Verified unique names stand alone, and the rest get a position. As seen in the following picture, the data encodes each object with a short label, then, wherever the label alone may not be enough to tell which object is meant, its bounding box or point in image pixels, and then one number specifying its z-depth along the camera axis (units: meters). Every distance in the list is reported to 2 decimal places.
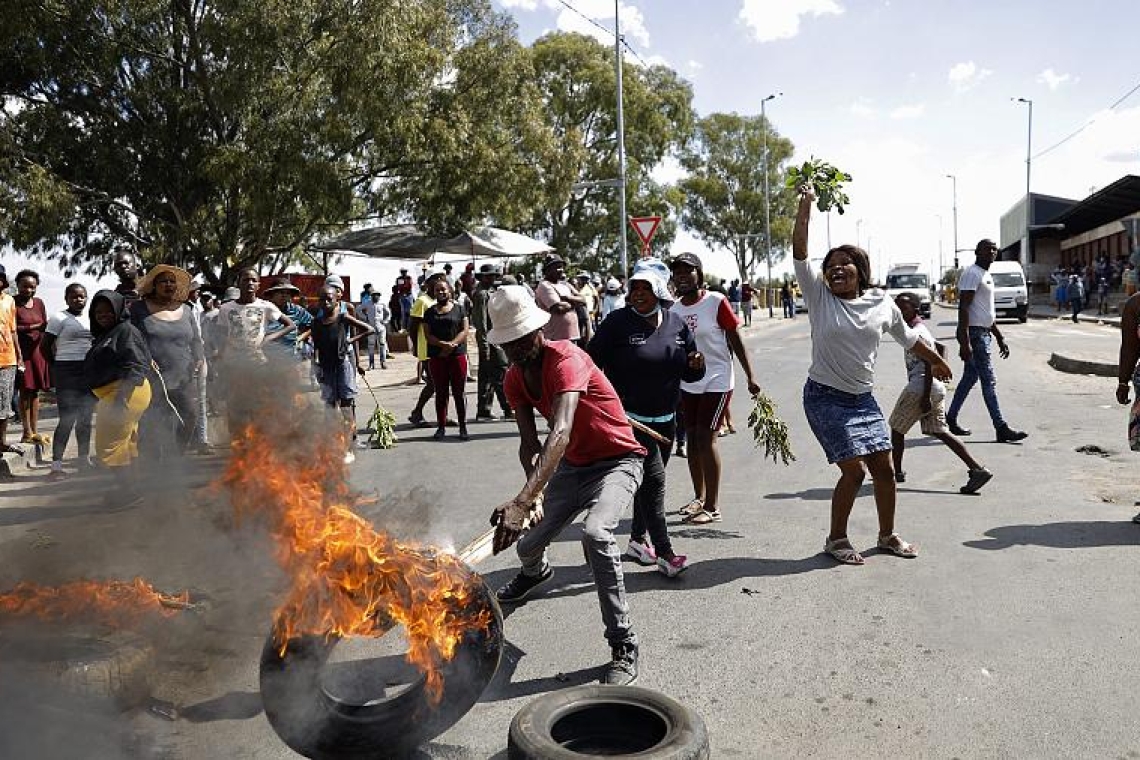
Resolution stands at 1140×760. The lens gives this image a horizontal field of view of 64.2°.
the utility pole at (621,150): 24.69
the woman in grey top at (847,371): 5.27
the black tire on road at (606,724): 3.11
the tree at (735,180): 66.81
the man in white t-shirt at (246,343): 4.62
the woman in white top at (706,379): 6.26
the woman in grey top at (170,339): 6.87
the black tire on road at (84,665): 3.31
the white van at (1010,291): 30.86
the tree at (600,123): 40.62
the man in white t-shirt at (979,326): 8.94
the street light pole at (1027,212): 49.54
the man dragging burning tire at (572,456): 3.75
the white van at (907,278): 35.94
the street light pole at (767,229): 53.28
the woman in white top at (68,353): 7.52
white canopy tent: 18.39
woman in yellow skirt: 6.25
